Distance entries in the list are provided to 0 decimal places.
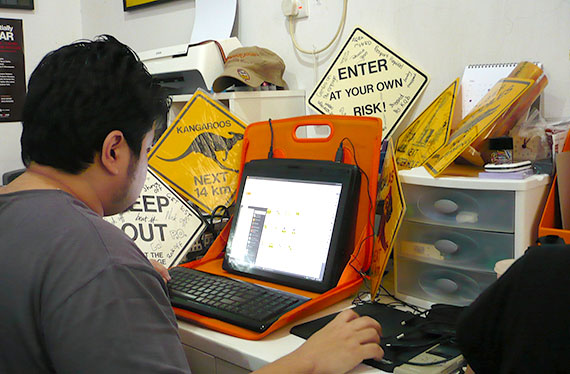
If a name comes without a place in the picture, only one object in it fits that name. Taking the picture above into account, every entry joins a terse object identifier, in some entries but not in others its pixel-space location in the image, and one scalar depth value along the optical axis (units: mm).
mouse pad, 899
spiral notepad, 1313
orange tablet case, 1062
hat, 1644
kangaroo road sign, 1457
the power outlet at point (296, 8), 1737
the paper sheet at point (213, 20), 1949
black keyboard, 1008
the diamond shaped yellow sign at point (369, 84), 1498
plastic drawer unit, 1059
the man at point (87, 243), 643
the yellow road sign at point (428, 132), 1340
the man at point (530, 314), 455
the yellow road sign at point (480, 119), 1121
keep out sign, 1330
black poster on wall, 2494
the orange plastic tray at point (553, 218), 1030
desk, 924
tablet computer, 1179
